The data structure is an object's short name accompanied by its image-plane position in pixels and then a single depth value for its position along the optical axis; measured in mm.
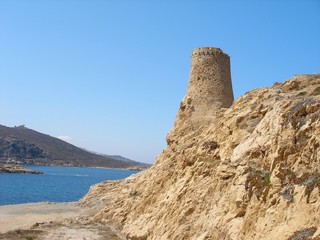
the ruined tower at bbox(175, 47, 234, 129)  29016
